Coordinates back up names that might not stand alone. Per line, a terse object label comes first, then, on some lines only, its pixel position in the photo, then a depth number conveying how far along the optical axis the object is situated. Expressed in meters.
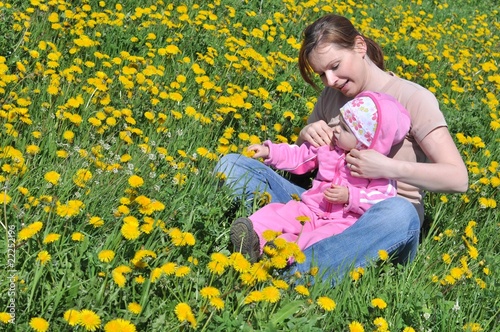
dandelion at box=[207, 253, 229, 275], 2.26
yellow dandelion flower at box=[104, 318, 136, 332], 1.90
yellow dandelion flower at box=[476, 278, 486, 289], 2.79
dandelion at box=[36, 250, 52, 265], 2.13
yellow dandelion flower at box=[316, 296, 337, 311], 2.30
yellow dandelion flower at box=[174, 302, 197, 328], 2.02
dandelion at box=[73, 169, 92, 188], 2.65
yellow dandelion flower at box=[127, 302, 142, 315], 2.07
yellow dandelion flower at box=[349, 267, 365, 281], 2.65
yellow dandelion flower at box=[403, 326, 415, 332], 2.35
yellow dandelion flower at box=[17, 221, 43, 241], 2.19
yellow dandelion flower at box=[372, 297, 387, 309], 2.42
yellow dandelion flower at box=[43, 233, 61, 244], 2.22
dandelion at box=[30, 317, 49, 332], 1.89
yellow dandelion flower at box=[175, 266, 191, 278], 2.23
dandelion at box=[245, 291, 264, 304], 2.16
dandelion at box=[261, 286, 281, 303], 2.18
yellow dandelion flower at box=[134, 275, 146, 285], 2.23
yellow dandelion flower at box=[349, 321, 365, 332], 2.23
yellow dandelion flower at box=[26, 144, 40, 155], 2.77
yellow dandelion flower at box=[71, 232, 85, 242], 2.34
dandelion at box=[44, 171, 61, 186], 2.56
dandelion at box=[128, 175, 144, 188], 2.60
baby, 2.96
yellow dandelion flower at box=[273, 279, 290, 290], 2.29
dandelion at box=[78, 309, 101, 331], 1.91
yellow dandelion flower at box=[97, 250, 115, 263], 2.23
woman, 2.82
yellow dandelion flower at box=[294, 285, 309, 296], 2.35
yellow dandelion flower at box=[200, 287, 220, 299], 2.11
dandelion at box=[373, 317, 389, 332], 2.33
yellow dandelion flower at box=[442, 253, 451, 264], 2.99
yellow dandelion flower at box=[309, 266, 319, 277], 2.57
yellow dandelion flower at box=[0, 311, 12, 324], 1.88
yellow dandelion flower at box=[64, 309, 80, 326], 1.92
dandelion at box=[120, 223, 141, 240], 2.28
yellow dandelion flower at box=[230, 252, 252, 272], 2.27
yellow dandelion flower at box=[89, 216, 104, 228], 2.42
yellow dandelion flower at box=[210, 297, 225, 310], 2.10
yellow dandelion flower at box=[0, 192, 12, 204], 2.31
